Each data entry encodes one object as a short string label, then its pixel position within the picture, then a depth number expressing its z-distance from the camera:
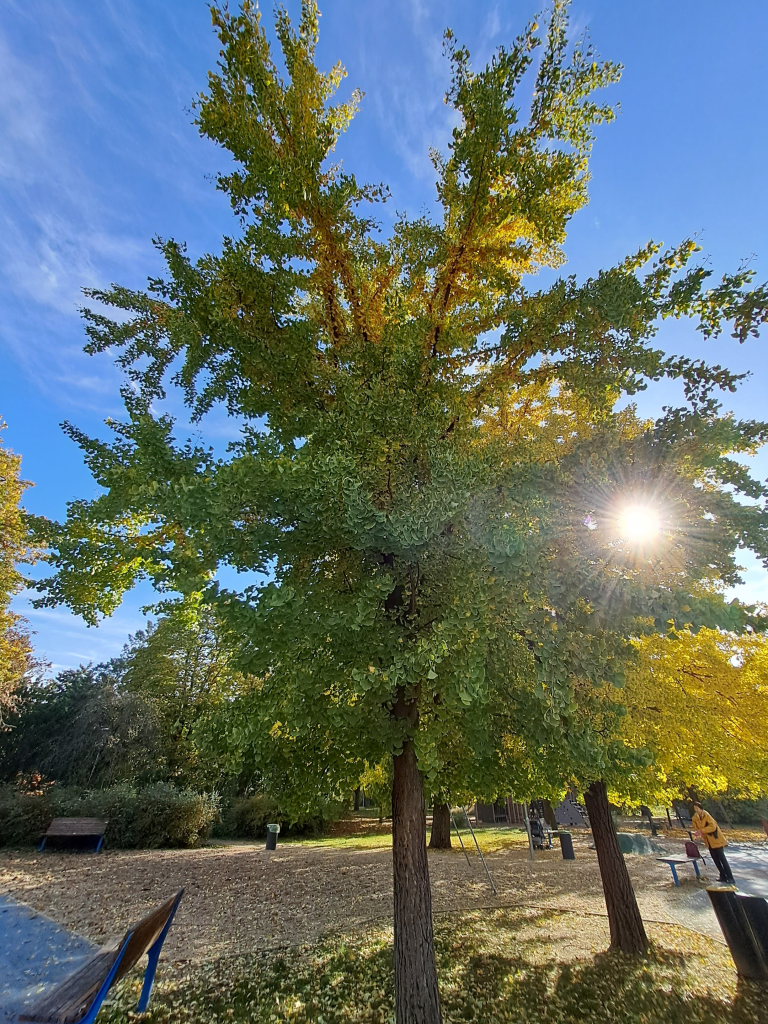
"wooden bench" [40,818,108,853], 13.93
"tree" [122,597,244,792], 20.52
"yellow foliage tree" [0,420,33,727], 17.10
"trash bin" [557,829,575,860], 14.85
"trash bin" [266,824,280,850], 15.94
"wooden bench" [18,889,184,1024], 3.16
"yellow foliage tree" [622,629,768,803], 6.38
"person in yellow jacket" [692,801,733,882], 10.49
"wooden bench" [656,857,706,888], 11.18
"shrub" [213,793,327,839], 19.56
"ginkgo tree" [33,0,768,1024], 4.06
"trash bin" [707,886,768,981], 5.65
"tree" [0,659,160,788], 19.44
